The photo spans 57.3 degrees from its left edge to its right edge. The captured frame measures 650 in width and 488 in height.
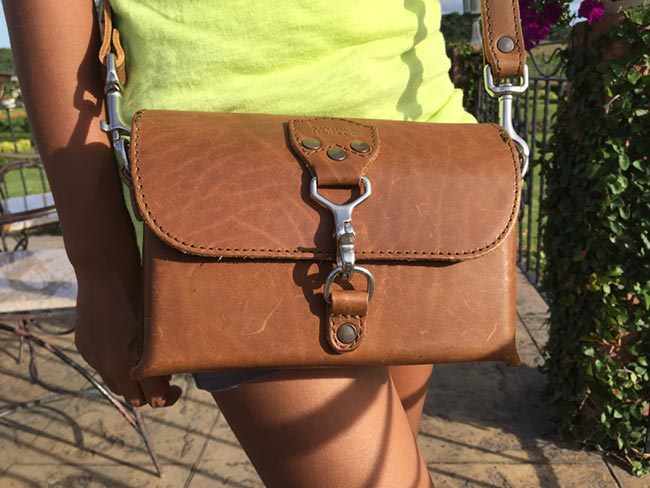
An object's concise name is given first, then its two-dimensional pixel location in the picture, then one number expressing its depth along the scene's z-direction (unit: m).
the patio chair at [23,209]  3.46
